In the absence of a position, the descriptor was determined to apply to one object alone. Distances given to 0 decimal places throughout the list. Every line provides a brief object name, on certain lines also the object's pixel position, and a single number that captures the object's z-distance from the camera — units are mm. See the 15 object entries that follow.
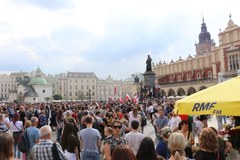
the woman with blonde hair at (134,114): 9803
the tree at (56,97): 108688
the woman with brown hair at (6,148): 3328
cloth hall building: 47781
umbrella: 4518
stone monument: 33209
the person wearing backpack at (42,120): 14539
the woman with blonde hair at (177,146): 4072
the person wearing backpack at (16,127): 9398
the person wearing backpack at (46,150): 4547
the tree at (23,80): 125919
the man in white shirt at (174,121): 9277
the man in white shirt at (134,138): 5848
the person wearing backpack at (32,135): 7352
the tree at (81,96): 119619
